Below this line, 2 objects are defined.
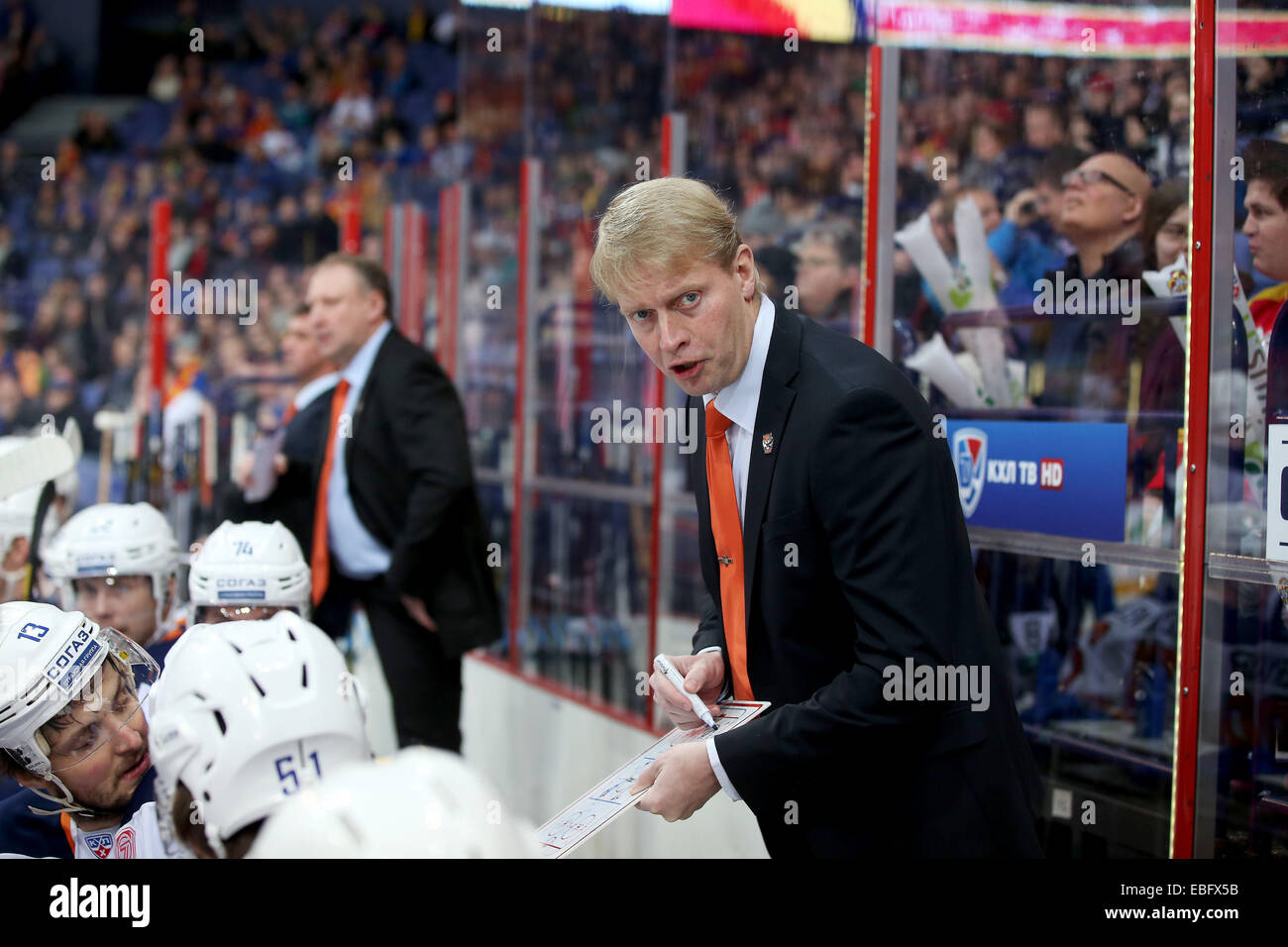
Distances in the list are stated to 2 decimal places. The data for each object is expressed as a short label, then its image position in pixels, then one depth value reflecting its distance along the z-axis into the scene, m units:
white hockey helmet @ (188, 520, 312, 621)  2.87
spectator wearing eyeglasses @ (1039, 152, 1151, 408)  2.76
